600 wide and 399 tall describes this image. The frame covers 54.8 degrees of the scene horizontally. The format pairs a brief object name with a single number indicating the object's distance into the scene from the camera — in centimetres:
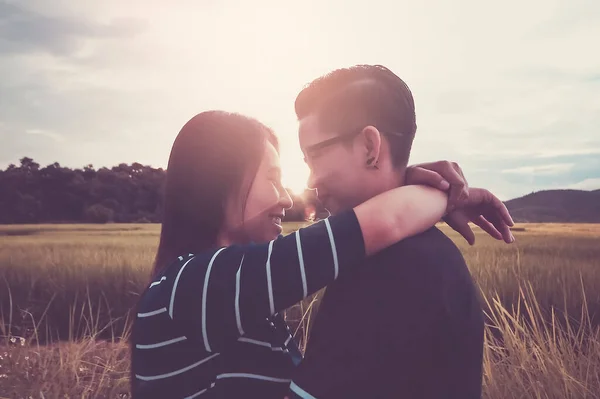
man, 121
